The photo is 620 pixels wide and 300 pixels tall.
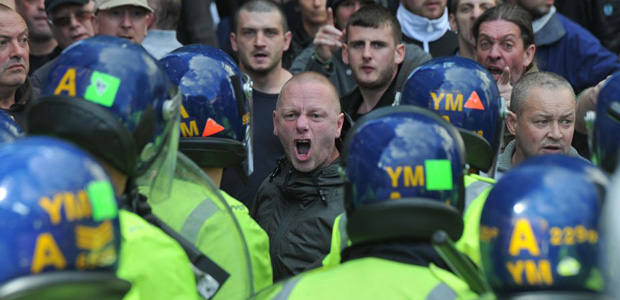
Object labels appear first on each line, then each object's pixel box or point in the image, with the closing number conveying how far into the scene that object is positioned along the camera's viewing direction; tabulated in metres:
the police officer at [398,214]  6.63
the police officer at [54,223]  5.12
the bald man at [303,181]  10.97
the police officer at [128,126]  6.72
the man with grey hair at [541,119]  11.86
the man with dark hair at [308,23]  17.52
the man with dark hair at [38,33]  16.50
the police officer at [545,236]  5.25
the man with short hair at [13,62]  12.80
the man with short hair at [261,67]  13.33
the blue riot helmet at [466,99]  9.70
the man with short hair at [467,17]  15.11
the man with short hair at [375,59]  14.27
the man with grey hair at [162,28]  14.62
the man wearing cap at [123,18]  14.69
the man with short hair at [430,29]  16.11
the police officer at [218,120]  9.48
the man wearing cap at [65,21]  15.68
